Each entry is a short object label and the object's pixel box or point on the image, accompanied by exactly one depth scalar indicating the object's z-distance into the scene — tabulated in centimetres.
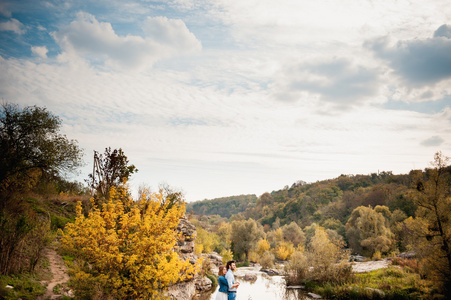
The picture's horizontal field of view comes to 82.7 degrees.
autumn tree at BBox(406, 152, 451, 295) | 1387
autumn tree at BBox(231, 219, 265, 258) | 4472
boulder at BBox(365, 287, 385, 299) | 1759
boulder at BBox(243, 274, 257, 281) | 2797
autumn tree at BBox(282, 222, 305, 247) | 5191
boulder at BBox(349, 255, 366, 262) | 3668
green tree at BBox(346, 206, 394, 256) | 3497
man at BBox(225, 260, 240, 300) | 808
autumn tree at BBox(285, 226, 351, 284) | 2206
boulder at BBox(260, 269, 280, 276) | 3324
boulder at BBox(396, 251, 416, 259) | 2604
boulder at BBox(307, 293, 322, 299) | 2061
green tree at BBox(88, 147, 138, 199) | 1667
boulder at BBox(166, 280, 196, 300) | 1357
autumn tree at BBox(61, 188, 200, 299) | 766
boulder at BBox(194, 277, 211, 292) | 1978
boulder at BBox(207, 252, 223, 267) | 2980
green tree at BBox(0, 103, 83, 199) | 1591
